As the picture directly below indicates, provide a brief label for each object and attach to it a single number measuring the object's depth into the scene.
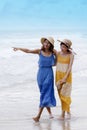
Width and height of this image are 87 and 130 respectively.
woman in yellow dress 5.46
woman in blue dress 5.44
